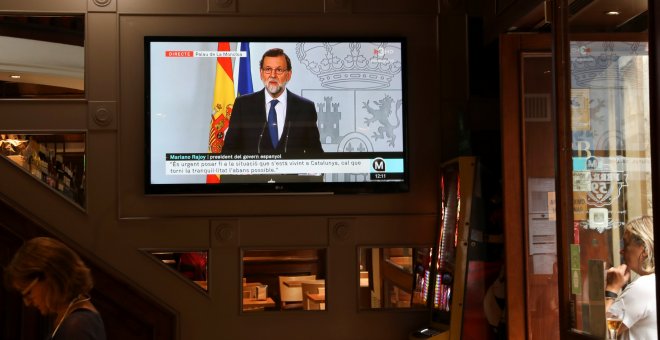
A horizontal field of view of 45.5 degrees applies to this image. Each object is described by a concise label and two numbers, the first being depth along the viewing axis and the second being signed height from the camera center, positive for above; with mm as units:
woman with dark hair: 2734 -316
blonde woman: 3492 -459
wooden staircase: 5363 -799
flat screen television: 5785 +535
